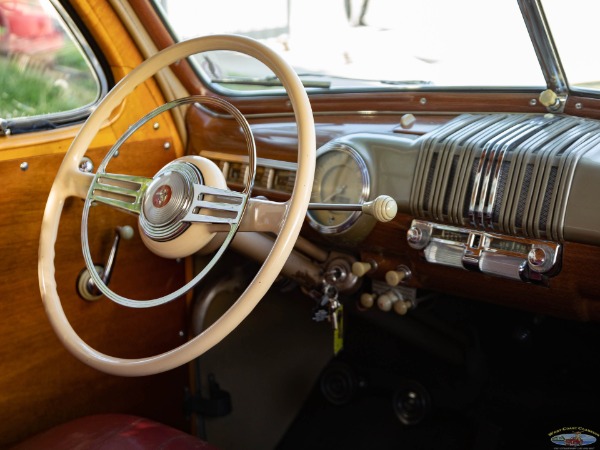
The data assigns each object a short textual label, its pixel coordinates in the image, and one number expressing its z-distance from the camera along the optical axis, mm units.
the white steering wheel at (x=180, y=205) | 1234
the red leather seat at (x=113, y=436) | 1506
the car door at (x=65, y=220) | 1826
